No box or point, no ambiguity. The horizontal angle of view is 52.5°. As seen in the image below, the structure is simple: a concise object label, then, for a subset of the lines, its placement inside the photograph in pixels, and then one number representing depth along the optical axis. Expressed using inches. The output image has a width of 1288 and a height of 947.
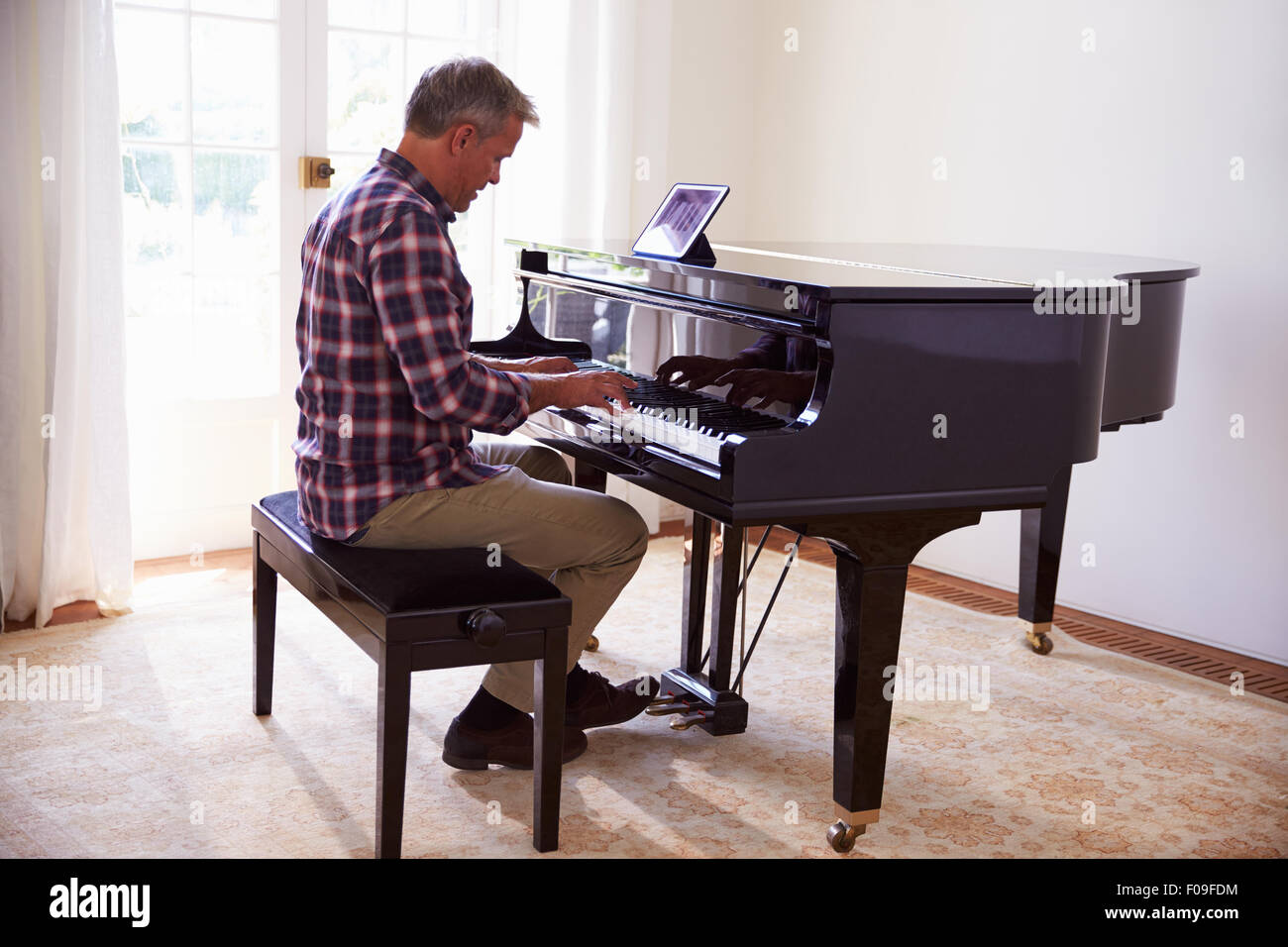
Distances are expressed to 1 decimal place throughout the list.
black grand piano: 88.8
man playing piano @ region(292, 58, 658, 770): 89.3
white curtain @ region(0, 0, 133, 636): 138.4
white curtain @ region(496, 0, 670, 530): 177.2
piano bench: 87.5
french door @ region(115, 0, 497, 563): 161.2
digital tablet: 105.7
